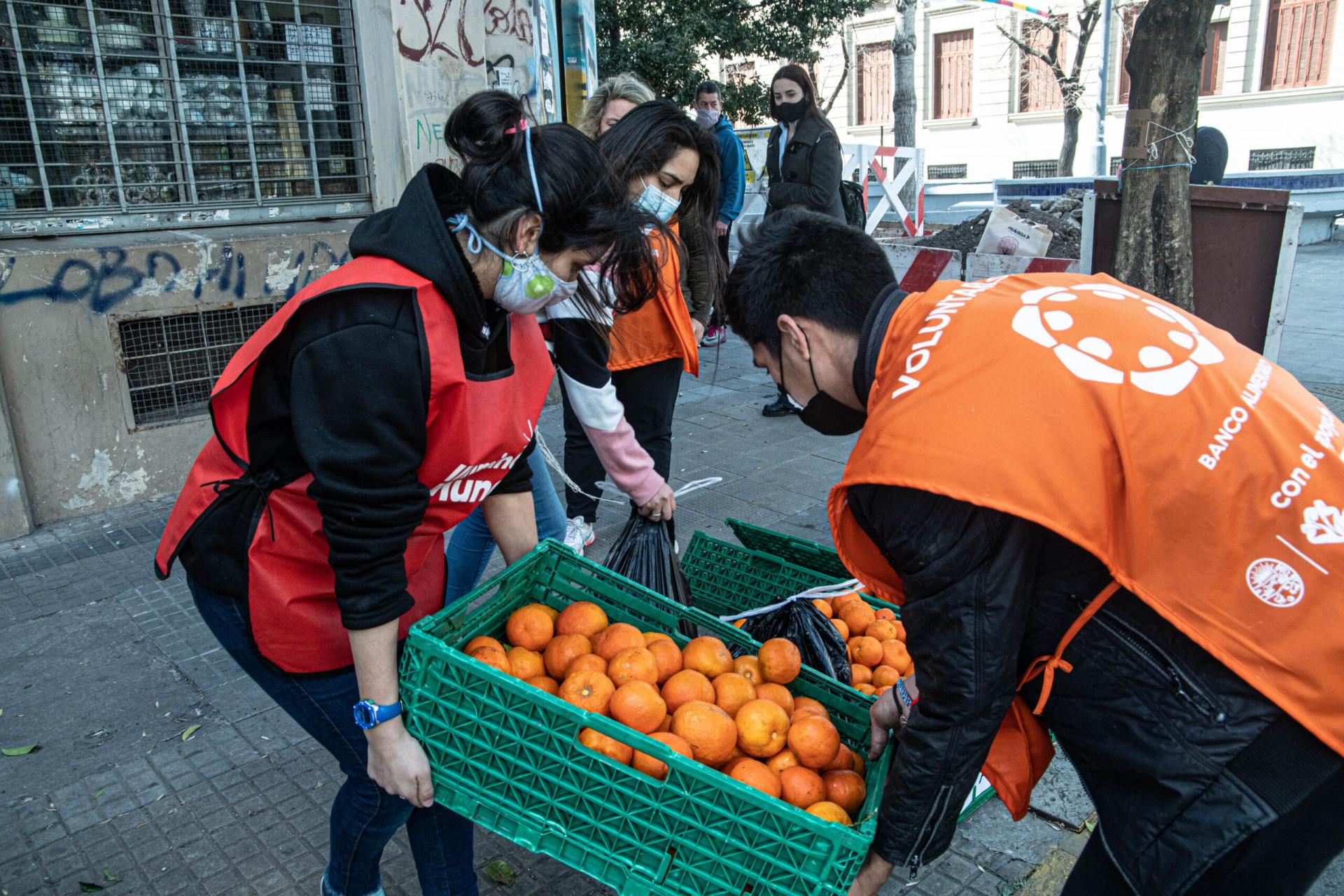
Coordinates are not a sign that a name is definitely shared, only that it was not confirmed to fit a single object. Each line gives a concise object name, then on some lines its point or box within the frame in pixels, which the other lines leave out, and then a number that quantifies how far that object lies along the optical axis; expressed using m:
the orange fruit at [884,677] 2.58
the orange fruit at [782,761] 1.80
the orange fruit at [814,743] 1.83
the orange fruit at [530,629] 1.99
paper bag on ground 7.18
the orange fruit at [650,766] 1.61
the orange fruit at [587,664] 1.88
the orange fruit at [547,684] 1.87
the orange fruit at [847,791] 1.78
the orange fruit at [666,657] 1.98
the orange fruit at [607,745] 1.62
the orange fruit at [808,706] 1.98
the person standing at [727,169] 7.16
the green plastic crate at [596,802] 1.51
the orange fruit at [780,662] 2.06
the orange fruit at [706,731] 1.75
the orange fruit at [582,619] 2.04
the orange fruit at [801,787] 1.73
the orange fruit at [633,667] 1.88
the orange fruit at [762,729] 1.82
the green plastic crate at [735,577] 2.98
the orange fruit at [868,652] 2.66
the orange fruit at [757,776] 1.70
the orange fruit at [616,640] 1.99
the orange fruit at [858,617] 2.79
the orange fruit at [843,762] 1.85
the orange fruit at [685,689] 1.90
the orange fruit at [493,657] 1.78
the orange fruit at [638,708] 1.76
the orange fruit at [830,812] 1.67
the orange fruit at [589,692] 1.78
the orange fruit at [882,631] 2.72
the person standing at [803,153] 6.48
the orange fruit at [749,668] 2.08
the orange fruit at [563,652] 1.94
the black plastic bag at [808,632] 2.53
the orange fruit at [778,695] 1.97
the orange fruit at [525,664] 1.88
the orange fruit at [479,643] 1.82
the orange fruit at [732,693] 1.92
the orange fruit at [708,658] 2.02
